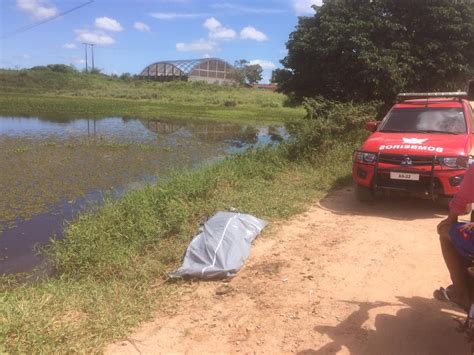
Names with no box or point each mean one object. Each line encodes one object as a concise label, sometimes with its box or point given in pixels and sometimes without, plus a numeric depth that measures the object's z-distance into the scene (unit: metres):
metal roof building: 65.75
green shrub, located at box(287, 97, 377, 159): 10.37
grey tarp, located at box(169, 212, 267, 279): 4.48
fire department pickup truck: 5.84
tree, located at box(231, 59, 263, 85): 71.00
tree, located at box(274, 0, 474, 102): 12.54
